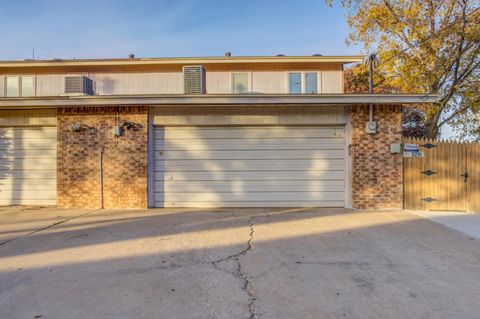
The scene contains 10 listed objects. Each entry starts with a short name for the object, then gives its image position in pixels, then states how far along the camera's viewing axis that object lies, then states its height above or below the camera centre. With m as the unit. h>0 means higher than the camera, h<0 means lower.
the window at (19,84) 11.14 +2.98
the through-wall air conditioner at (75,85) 9.01 +2.38
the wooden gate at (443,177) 7.20 -0.38
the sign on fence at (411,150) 7.26 +0.30
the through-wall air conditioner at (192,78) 8.92 +2.60
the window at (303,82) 10.83 +3.04
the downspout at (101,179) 7.50 -0.52
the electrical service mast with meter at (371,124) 7.24 +0.96
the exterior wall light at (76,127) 7.48 +0.87
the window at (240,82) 10.95 +3.06
